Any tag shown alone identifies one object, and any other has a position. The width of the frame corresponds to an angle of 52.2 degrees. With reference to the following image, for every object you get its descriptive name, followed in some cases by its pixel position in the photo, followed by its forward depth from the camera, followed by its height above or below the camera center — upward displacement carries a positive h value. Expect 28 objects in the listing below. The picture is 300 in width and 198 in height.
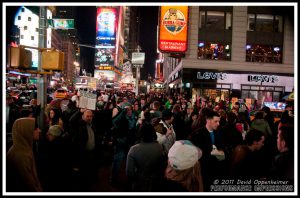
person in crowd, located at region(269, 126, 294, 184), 4.17 -0.84
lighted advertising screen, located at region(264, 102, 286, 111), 17.97 -0.45
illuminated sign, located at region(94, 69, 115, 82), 107.74 +8.63
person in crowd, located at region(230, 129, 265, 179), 4.66 -1.01
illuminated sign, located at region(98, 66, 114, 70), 109.71 +10.37
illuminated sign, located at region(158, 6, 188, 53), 26.97 +6.17
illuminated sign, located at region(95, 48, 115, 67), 110.12 +14.36
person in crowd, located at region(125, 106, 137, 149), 9.88 -1.01
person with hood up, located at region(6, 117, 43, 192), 4.07 -0.90
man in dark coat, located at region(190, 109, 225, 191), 5.25 -0.91
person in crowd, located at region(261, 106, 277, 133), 10.18 -0.64
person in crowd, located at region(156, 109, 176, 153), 6.77 -0.80
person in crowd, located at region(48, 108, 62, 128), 9.01 -0.62
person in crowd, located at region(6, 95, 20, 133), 8.52 -0.55
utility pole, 7.70 +1.32
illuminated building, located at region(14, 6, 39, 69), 77.19 +18.63
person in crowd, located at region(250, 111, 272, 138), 8.47 -0.77
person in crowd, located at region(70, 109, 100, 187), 6.55 -1.14
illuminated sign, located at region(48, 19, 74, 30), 8.87 +2.14
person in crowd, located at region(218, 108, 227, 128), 8.95 -0.58
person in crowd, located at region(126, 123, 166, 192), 5.15 -1.11
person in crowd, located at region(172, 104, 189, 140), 9.71 -0.98
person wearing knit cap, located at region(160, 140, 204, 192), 3.76 -0.92
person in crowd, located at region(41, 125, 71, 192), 5.45 -1.24
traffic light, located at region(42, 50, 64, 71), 7.13 +0.82
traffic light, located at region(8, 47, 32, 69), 6.76 +0.86
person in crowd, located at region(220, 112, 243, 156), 6.89 -0.89
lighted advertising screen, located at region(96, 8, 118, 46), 87.94 +21.12
